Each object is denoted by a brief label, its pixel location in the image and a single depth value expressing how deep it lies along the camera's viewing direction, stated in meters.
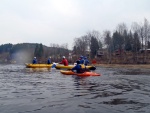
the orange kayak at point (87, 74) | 13.84
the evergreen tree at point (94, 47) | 59.94
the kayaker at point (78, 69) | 14.26
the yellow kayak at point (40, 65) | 24.40
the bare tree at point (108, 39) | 56.09
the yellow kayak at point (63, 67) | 21.05
